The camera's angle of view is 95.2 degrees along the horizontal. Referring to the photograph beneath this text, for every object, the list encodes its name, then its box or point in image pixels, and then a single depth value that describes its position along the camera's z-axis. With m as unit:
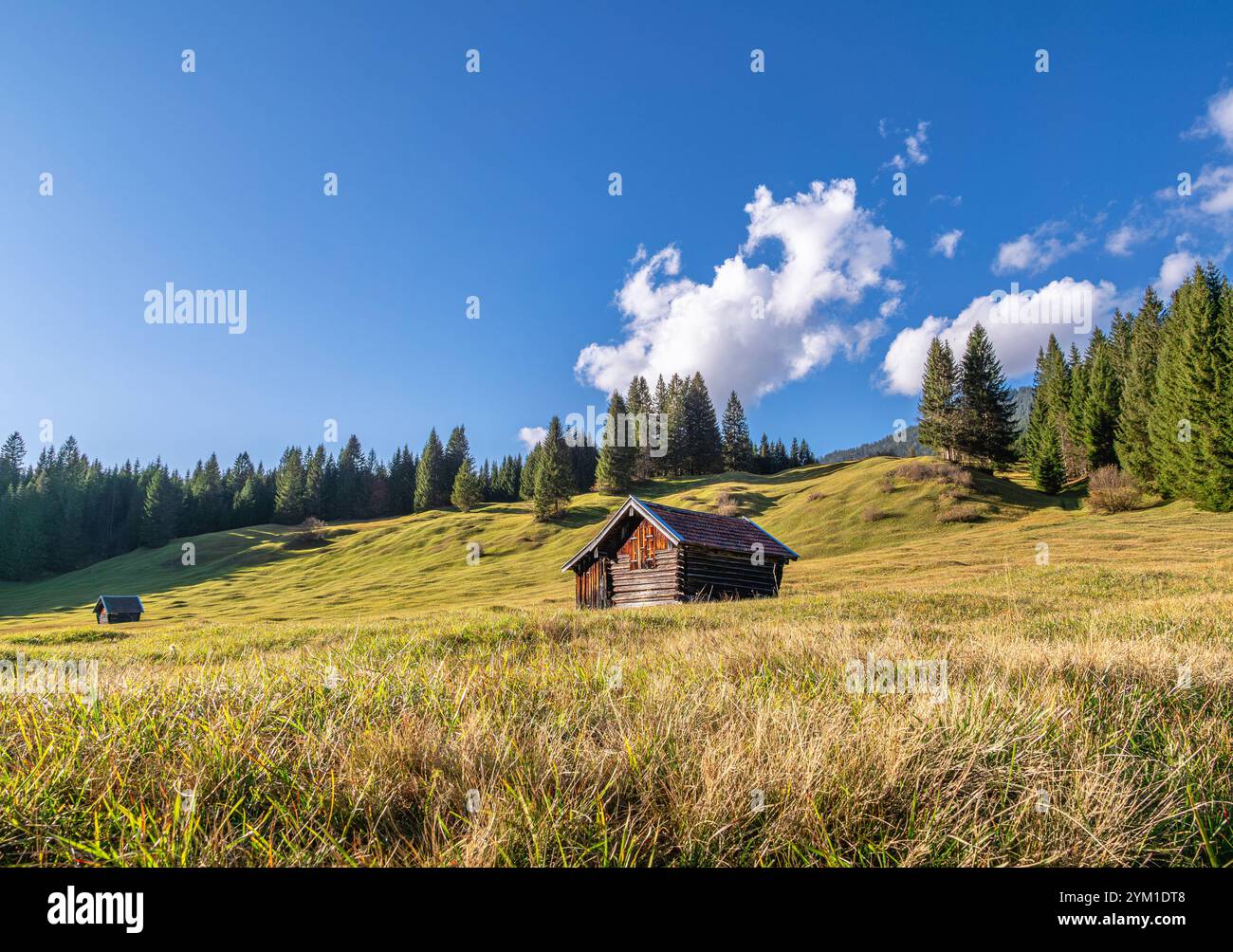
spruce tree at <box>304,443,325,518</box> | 112.62
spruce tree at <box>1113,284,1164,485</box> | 59.78
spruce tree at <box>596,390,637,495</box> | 95.81
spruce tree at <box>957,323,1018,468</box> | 77.38
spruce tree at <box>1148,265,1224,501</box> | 49.88
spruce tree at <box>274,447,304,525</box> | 111.50
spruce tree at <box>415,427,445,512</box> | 111.38
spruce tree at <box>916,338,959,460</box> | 77.38
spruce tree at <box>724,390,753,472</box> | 112.06
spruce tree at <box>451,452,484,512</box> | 101.31
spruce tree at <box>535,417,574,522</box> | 81.75
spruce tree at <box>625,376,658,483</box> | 104.75
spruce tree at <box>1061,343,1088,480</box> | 72.50
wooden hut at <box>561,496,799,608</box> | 25.97
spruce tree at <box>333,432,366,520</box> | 116.97
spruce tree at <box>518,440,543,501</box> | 103.55
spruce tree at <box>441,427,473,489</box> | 114.12
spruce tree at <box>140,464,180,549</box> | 101.31
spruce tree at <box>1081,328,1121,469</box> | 69.94
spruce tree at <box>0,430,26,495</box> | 112.00
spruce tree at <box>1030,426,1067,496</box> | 65.31
